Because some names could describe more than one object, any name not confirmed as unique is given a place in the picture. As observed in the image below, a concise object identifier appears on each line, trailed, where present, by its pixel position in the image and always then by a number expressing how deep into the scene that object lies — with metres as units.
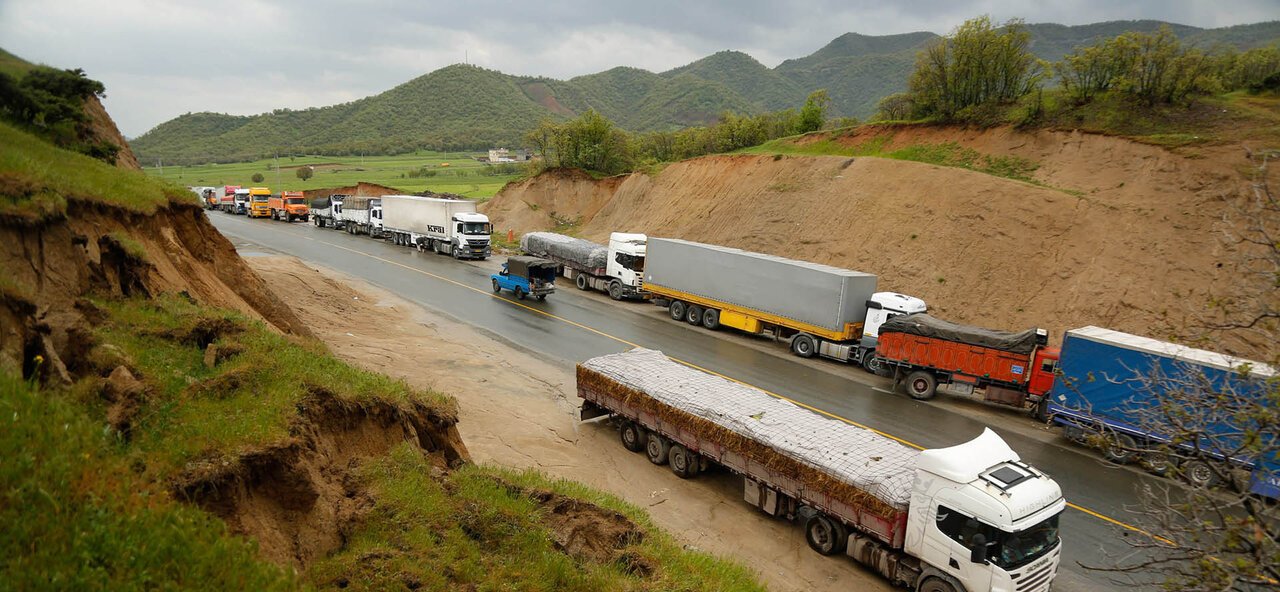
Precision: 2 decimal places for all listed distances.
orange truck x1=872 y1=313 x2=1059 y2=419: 17.52
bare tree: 4.73
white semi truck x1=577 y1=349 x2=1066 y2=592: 9.02
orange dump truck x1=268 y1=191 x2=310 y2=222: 57.16
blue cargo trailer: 13.33
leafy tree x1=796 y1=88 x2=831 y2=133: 52.34
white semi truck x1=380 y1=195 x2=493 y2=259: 39.25
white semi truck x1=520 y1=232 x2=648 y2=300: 31.14
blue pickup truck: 28.83
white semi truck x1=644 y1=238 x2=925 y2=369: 22.17
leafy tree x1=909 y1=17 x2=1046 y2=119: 35.34
